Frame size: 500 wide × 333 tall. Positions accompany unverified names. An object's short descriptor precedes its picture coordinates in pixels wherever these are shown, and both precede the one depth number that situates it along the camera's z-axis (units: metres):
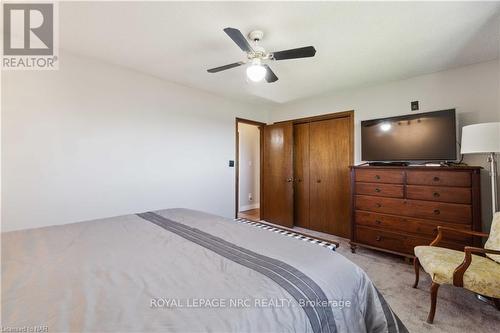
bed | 0.72
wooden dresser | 2.18
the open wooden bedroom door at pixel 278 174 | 4.06
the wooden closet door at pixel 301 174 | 4.04
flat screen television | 2.50
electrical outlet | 2.87
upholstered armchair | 1.55
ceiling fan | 1.74
